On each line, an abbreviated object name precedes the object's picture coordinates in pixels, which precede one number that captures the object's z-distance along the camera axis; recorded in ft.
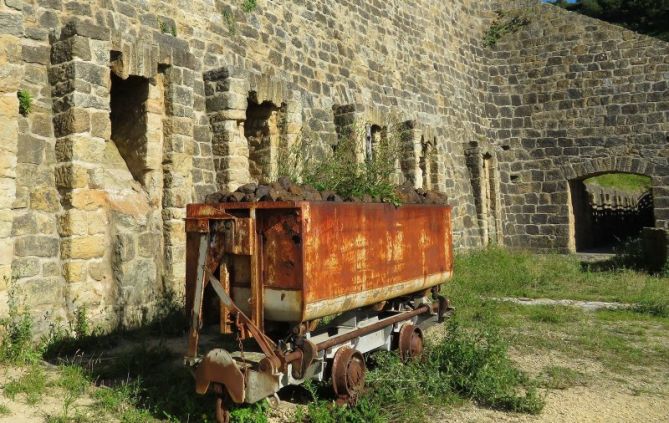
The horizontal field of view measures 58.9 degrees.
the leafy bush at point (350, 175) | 17.65
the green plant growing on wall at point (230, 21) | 29.63
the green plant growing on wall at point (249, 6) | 31.10
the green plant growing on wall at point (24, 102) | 19.31
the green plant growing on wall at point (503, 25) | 57.77
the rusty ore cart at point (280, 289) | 12.92
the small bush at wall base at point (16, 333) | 16.42
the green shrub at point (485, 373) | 15.19
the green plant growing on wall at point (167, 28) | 25.61
